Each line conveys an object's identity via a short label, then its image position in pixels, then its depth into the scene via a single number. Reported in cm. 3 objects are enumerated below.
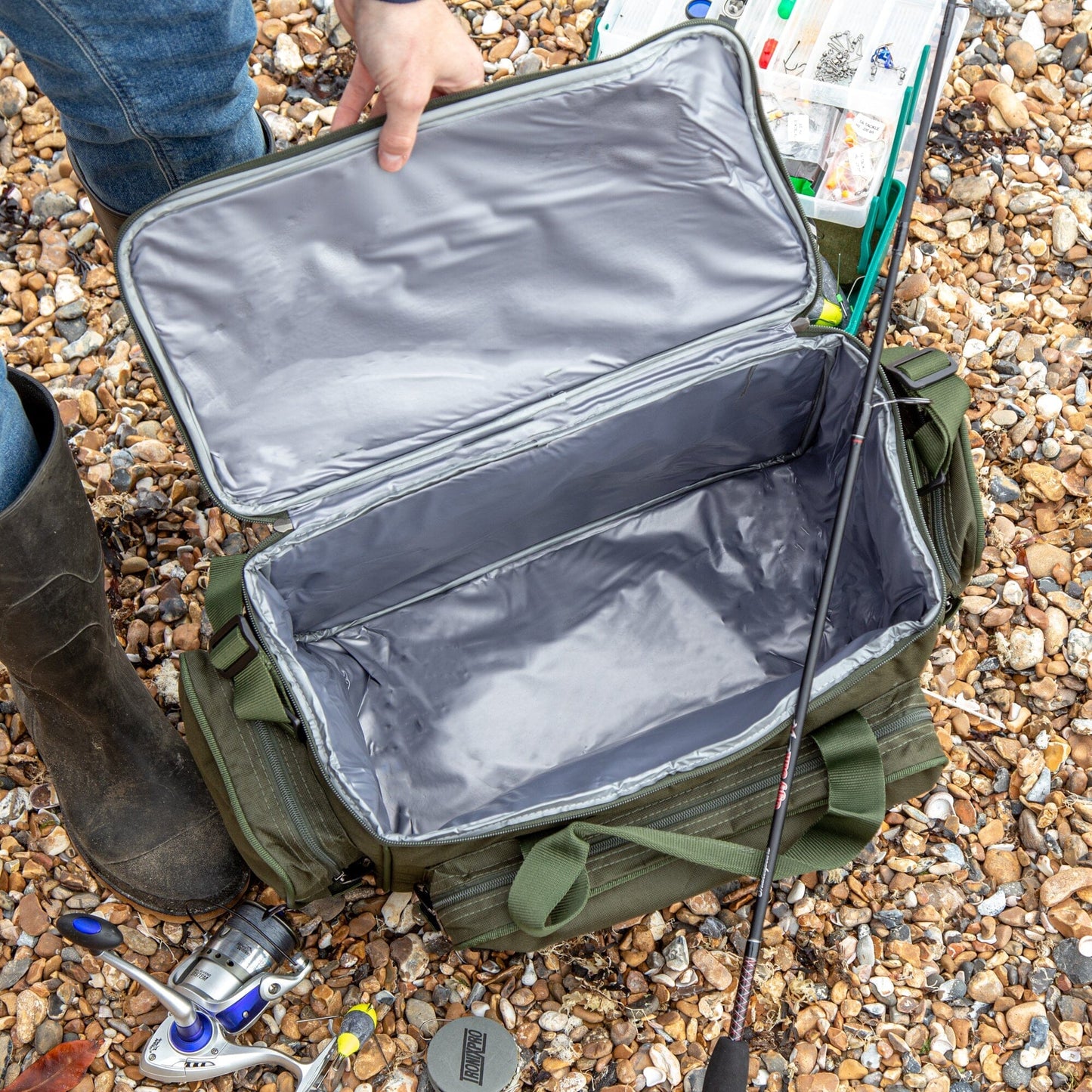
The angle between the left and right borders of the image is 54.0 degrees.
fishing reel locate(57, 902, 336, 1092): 159
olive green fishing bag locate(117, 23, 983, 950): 154
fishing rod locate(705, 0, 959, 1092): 147
